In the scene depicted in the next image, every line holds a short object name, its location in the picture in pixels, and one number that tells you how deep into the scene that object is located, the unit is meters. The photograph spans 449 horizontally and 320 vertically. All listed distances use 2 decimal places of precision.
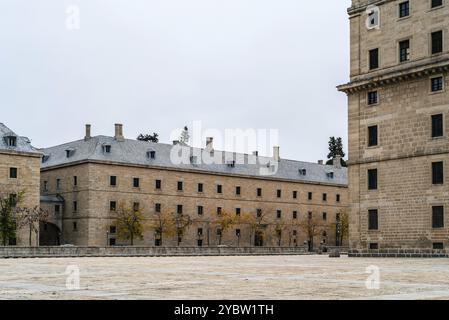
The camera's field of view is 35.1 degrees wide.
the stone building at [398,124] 43.09
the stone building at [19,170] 68.19
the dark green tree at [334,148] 133.38
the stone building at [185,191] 77.06
